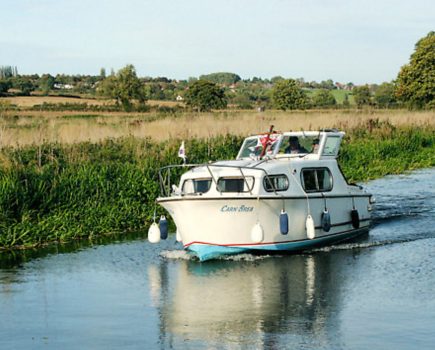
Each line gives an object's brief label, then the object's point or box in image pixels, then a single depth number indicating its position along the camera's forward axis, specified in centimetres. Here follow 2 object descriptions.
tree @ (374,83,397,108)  14112
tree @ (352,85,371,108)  13775
